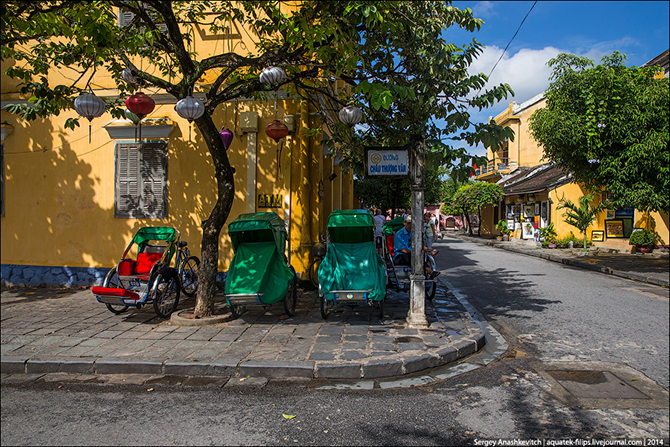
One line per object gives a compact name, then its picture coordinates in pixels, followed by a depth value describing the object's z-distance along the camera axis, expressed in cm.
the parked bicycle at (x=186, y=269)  813
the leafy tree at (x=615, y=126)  1350
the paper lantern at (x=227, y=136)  885
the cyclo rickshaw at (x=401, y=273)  866
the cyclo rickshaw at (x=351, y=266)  654
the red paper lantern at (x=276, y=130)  848
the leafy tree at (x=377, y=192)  2592
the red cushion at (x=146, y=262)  752
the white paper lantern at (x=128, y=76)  685
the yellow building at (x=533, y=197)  2103
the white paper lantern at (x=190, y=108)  607
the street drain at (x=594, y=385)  409
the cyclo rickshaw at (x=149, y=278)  653
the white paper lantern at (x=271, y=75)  610
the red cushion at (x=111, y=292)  644
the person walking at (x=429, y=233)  969
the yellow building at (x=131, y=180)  924
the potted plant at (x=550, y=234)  2292
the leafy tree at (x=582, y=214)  1950
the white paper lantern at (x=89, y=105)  606
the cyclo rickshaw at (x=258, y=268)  643
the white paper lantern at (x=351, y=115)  679
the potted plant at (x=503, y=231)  2934
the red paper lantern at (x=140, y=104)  669
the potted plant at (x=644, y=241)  1845
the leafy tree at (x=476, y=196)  3152
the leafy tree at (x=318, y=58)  580
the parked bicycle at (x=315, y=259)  870
